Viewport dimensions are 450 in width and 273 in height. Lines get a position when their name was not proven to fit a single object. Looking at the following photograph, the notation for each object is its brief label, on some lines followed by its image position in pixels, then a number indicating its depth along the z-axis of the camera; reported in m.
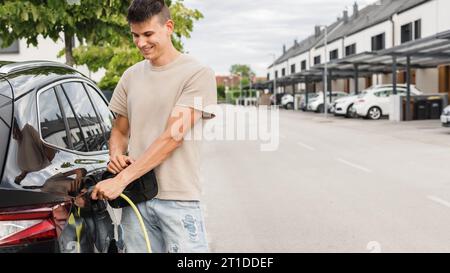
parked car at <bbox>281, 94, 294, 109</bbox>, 63.16
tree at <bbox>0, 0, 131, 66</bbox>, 8.87
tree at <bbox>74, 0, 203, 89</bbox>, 20.41
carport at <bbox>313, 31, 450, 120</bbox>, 25.13
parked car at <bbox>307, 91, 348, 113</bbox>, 46.88
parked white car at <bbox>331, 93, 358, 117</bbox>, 35.53
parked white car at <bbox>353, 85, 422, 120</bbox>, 32.53
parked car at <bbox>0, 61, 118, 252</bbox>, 2.34
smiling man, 2.64
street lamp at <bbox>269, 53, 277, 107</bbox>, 66.03
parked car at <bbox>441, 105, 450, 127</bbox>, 20.69
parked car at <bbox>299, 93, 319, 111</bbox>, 50.10
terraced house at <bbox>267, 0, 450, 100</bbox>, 30.34
